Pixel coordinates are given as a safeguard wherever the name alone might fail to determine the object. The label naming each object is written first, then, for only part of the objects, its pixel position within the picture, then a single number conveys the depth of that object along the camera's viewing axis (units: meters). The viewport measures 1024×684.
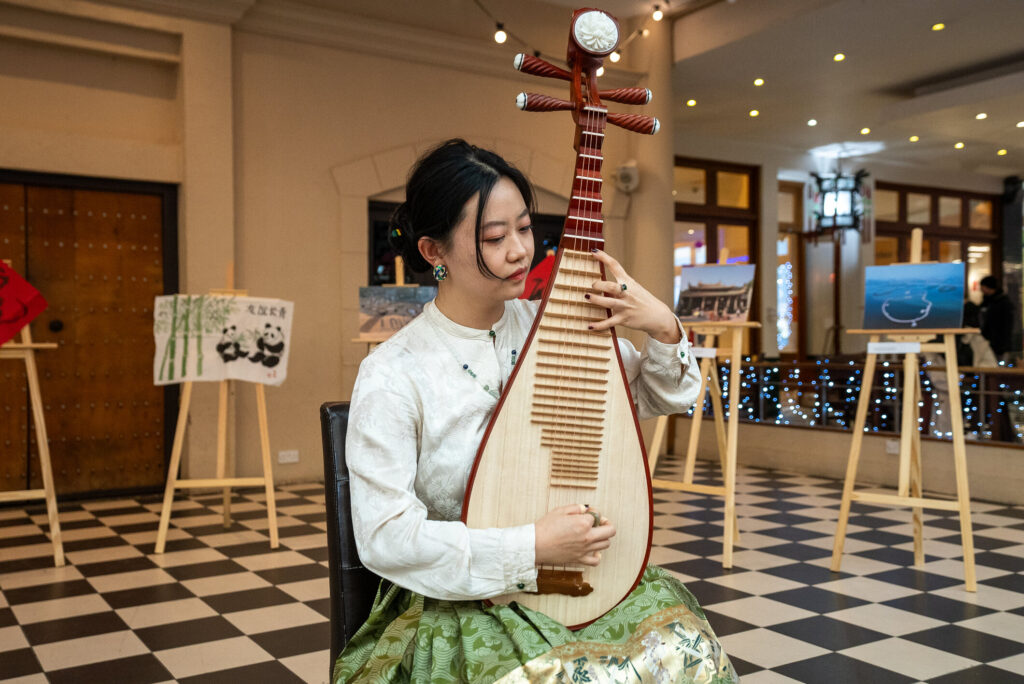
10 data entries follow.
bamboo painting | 4.36
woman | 1.18
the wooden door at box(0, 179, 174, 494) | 5.52
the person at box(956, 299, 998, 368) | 8.45
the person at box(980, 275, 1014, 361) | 9.02
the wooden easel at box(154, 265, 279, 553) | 4.21
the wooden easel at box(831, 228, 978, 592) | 3.59
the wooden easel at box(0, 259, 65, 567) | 3.94
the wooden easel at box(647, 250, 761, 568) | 4.02
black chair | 1.42
